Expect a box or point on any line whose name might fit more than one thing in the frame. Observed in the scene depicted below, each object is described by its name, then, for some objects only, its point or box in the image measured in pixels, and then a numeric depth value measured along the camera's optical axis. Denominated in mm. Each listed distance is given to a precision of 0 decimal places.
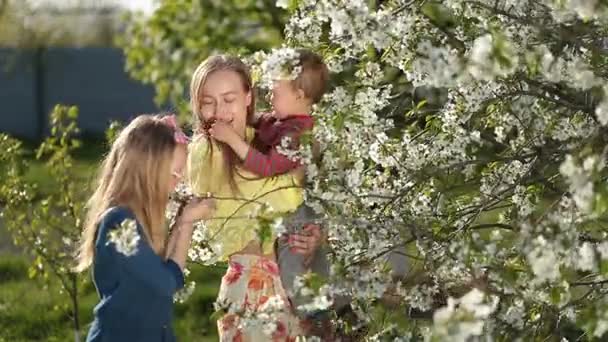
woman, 6231
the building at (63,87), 36543
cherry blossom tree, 4844
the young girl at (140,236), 5569
